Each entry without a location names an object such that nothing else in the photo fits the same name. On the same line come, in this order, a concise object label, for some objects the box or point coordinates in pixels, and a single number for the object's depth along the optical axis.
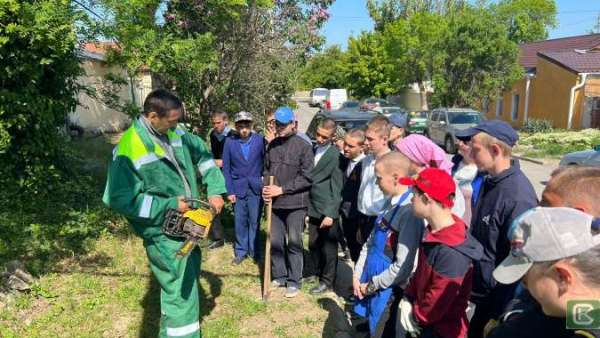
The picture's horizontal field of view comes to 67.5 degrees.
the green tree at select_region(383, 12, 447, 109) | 24.17
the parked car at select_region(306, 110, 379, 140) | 8.78
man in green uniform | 2.95
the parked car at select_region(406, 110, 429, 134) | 19.72
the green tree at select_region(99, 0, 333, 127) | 5.44
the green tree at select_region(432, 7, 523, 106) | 21.67
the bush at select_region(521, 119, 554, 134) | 21.52
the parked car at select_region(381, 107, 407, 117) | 25.93
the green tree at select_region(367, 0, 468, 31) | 38.44
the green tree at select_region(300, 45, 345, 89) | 57.19
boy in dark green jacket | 4.56
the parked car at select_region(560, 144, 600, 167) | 8.59
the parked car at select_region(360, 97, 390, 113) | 29.94
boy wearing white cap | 1.21
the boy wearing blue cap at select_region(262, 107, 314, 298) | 4.54
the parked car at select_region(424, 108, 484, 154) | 16.17
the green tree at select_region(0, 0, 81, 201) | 5.02
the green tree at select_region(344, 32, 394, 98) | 40.38
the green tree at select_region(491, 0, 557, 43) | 39.38
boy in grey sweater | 2.73
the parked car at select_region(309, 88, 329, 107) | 45.03
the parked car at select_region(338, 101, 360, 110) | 31.77
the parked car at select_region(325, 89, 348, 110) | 39.34
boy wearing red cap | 2.26
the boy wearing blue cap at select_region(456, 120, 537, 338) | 2.63
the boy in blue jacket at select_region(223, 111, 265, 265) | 5.15
